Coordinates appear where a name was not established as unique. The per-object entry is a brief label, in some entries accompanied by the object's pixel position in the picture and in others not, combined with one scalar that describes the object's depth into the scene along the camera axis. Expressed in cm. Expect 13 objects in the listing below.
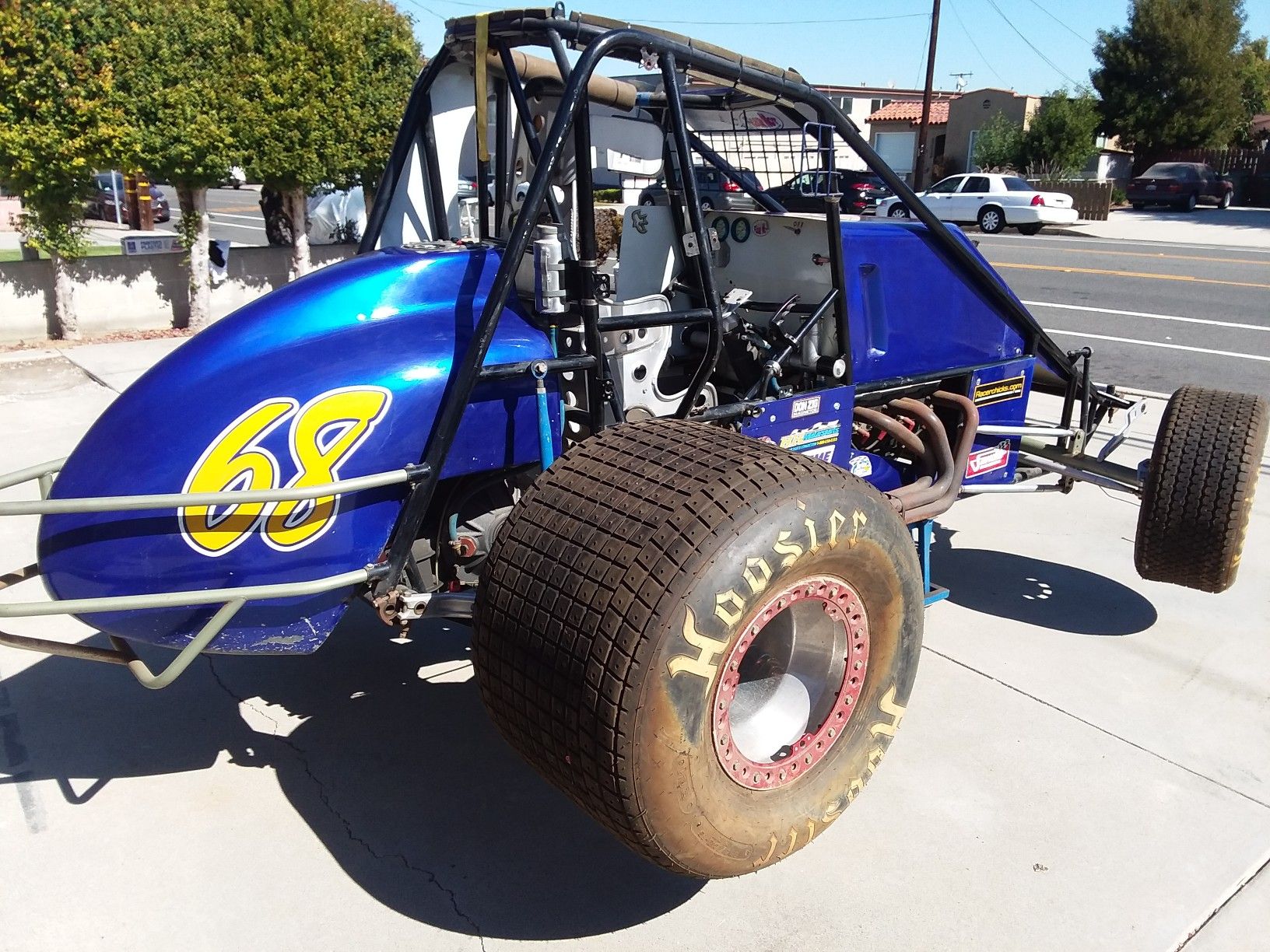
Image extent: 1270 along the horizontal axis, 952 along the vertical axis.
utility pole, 3275
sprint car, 228
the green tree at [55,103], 865
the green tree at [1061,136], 3503
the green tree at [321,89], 1002
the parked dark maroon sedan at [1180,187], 3291
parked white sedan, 2528
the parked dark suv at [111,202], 2481
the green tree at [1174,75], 3725
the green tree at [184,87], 923
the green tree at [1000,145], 3631
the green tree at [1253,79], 4081
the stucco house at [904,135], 4466
